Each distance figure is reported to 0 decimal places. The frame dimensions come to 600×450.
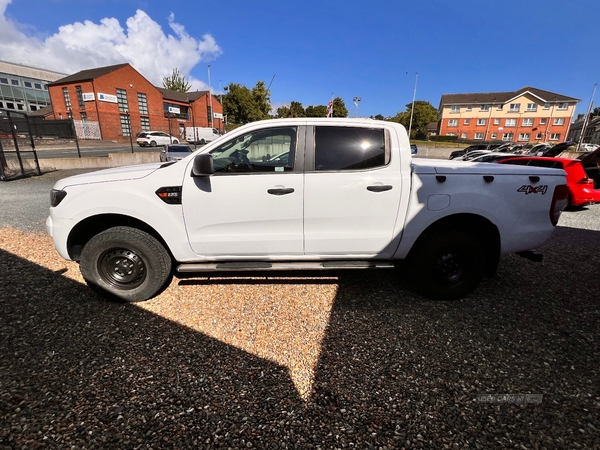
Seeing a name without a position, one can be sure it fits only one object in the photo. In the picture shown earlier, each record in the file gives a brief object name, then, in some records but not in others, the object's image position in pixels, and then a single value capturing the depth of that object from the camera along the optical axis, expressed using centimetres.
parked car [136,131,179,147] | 3100
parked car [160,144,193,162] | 1645
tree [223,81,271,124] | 4794
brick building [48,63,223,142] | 3584
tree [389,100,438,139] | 6614
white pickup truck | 306
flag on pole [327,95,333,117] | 1400
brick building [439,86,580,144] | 5734
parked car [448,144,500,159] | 2663
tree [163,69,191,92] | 5788
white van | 3809
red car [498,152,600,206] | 745
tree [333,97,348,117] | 7144
